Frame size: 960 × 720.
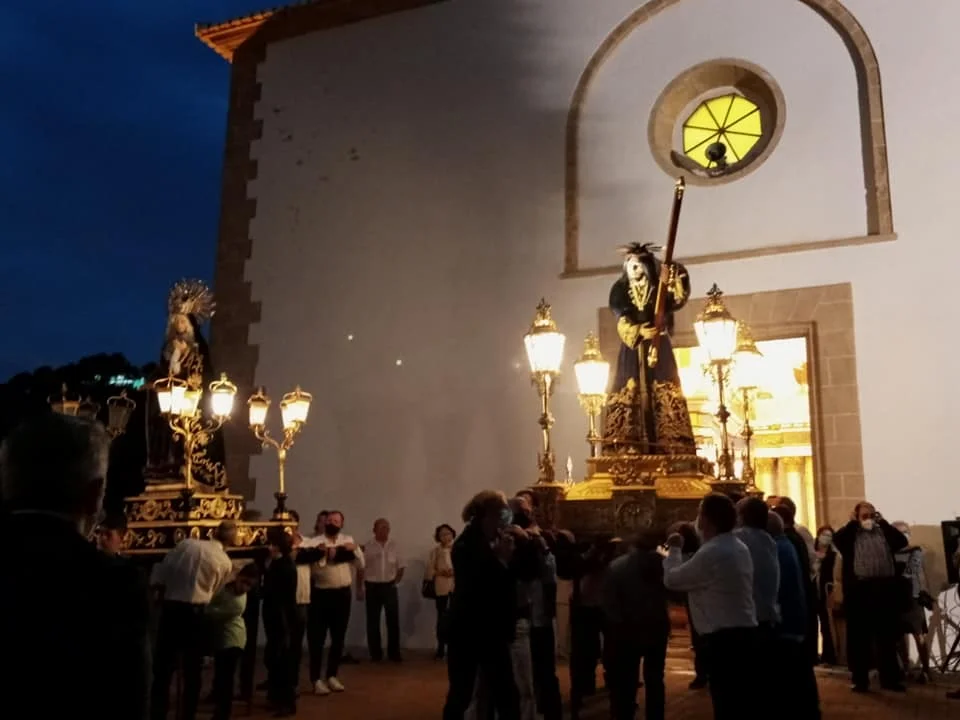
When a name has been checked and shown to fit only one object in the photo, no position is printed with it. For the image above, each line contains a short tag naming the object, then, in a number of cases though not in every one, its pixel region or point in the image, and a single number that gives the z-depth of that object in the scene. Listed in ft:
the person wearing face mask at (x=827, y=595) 26.53
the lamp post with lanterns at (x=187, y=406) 26.03
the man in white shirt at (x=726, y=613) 12.87
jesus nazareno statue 25.09
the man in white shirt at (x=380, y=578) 32.01
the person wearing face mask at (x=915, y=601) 23.66
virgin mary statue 27.89
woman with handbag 31.45
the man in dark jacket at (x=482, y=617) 13.92
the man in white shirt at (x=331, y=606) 24.22
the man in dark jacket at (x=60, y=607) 4.96
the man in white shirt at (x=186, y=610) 17.52
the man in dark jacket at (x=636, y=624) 15.94
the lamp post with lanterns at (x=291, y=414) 28.09
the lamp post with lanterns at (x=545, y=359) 24.80
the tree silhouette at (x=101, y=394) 51.88
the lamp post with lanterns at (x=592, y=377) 26.99
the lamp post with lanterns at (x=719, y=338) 23.84
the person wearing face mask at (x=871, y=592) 22.98
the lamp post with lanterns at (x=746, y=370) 25.88
